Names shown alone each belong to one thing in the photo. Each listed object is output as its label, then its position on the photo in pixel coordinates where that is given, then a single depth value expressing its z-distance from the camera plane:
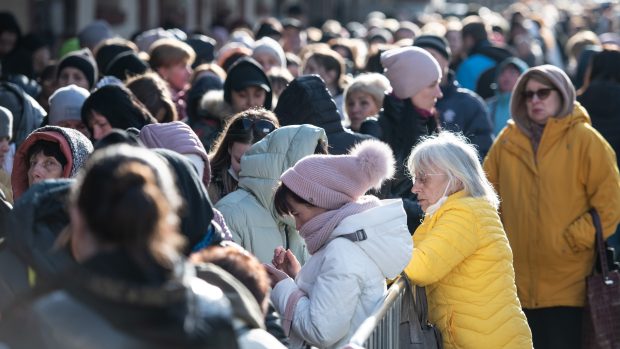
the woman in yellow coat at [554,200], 15.76
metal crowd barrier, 9.63
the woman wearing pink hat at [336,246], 10.35
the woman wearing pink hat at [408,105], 16.22
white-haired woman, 12.00
